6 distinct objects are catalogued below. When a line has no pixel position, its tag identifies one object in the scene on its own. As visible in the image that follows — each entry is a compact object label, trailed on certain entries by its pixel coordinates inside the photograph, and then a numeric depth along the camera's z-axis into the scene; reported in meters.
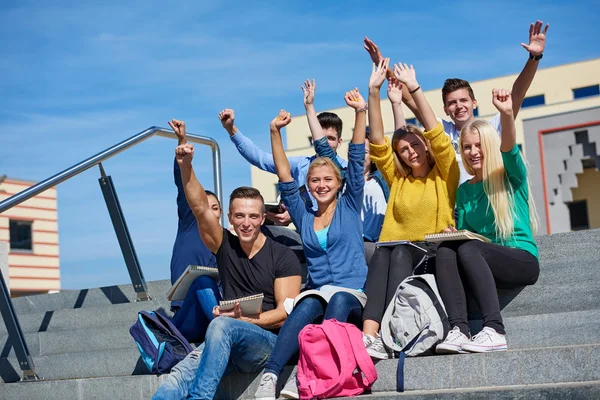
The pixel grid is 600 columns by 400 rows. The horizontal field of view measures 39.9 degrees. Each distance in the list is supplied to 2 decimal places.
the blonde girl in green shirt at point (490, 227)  4.18
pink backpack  3.96
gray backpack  4.10
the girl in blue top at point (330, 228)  4.41
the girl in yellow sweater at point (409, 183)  4.50
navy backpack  4.63
